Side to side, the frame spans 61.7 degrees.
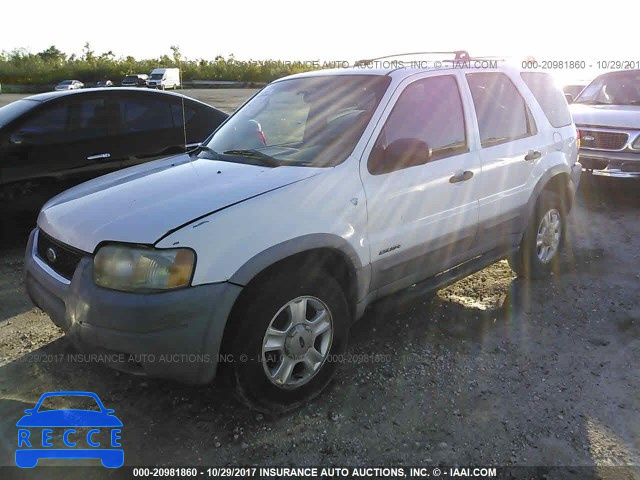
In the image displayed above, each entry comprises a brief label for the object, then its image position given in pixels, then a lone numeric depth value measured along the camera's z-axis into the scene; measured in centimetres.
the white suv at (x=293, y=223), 247
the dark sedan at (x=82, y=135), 523
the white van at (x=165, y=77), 3815
